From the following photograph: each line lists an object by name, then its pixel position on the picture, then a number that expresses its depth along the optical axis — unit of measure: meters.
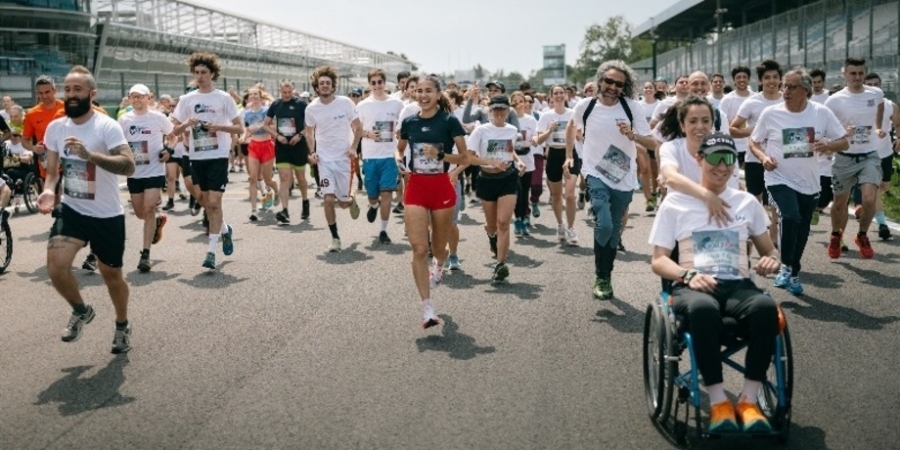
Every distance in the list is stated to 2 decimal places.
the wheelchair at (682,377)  4.77
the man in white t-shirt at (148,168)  10.98
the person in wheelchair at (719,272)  4.89
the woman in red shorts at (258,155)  15.63
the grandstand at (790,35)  23.22
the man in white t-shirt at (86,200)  7.03
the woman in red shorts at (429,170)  7.79
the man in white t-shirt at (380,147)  12.95
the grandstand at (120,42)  35.66
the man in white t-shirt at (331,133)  12.84
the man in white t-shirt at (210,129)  11.29
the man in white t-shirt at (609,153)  8.73
